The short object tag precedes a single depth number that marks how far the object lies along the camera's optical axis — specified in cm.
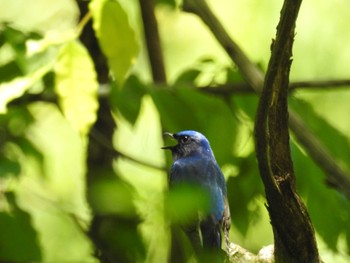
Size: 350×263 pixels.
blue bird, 474
